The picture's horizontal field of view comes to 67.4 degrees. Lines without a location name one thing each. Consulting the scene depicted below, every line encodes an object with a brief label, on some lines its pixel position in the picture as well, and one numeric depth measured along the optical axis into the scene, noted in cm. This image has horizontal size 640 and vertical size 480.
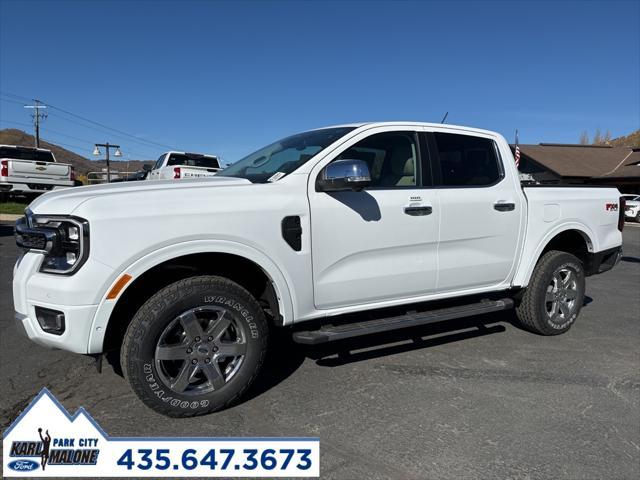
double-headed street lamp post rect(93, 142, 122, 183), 4001
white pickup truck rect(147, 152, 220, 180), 1440
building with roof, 3503
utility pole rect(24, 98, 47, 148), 5175
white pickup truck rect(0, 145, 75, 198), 1492
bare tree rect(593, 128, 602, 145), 11259
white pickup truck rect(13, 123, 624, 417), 275
